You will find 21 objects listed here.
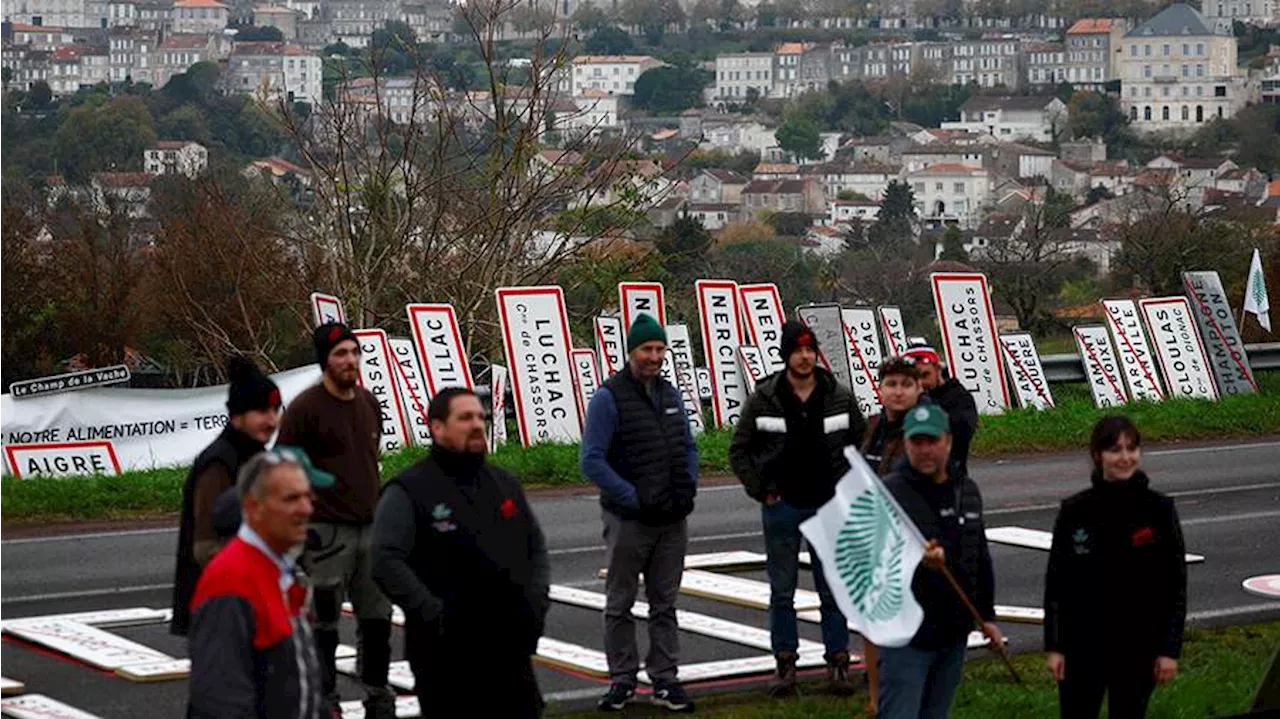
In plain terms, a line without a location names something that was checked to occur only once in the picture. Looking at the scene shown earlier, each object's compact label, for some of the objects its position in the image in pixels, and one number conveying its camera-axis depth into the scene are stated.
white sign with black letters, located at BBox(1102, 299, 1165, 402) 26.64
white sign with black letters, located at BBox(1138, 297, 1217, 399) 26.62
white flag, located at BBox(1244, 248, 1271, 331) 30.03
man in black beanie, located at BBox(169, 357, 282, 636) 9.99
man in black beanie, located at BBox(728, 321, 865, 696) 12.23
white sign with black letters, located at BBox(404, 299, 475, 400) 22.31
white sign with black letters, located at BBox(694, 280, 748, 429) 24.31
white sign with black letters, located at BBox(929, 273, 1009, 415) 25.55
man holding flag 9.71
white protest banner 22.20
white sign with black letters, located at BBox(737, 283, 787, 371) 24.59
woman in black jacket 9.82
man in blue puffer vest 11.98
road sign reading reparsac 21.98
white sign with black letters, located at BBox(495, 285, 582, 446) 22.73
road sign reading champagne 26.95
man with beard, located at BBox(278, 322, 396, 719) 11.35
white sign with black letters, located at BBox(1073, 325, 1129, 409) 26.36
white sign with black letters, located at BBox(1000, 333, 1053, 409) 26.20
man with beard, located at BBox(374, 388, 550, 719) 9.45
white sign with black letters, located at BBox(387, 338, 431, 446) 22.53
